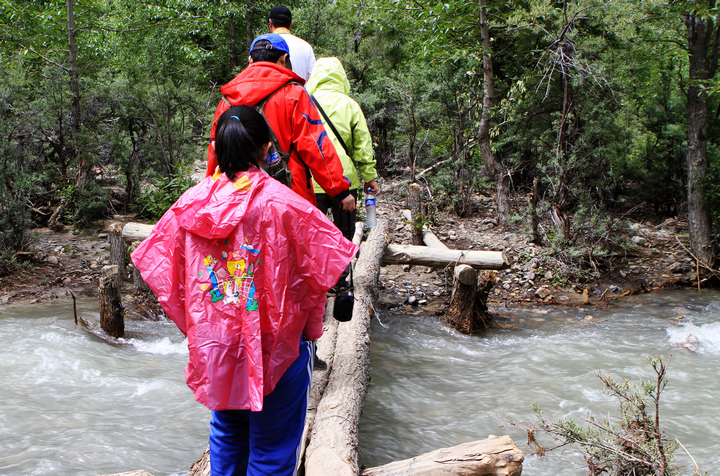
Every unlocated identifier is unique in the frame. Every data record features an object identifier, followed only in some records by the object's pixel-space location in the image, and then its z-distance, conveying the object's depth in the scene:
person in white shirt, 3.62
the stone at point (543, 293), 7.06
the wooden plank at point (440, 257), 6.09
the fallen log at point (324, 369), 2.88
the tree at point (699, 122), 6.77
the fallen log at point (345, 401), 2.54
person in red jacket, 2.66
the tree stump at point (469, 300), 5.64
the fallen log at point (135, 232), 6.33
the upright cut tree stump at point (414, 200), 8.66
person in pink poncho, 1.78
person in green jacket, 3.46
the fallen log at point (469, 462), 2.40
